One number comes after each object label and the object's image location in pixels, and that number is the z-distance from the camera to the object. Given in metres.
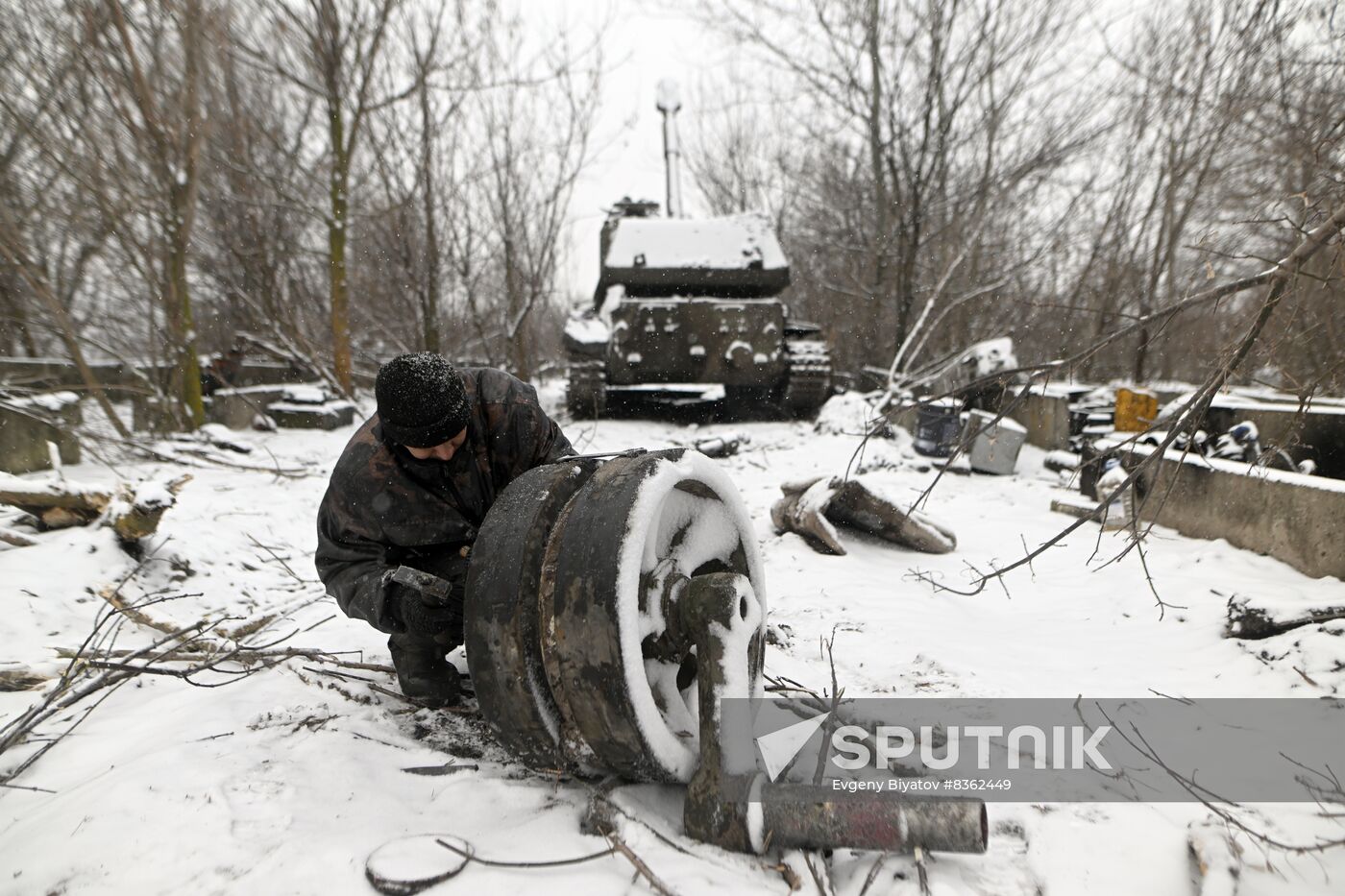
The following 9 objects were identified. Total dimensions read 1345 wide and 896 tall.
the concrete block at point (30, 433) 5.12
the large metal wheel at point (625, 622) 1.64
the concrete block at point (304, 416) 8.91
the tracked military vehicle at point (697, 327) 9.53
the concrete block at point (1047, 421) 7.86
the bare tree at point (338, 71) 8.27
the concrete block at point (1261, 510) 3.27
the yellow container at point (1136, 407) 7.26
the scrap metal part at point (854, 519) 4.43
